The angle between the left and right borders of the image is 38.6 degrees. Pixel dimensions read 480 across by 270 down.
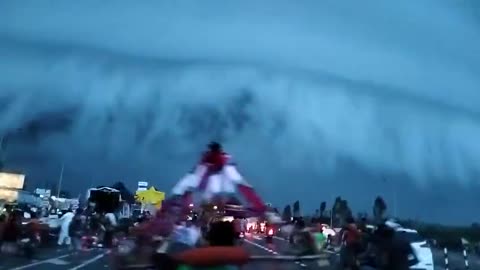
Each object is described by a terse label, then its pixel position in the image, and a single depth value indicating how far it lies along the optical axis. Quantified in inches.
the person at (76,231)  1376.7
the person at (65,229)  1336.4
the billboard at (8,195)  2067.7
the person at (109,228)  1467.8
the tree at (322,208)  3135.3
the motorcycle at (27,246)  1031.9
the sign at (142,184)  3000.0
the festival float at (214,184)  393.4
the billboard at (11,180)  2193.7
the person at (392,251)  497.7
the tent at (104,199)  2068.2
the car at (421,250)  767.7
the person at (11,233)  960.3
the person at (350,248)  683.3
